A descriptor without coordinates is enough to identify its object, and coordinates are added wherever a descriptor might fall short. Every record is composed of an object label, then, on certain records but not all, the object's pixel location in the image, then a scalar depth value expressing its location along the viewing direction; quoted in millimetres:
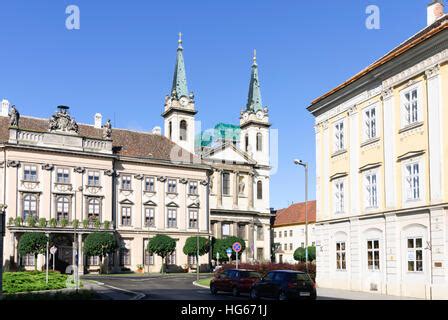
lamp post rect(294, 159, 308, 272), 38719
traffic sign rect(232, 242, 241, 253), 39956
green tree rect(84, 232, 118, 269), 61344
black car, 27125
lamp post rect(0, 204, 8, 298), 13829
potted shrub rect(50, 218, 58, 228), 64000
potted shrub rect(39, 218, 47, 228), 62969
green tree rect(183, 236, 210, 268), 71375
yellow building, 27500
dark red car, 32062
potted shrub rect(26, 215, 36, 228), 62625
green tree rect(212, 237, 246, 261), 76938
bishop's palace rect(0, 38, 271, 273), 64062
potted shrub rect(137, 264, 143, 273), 70438
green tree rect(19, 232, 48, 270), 58531
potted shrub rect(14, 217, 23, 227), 61803
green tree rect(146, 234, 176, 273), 67438
